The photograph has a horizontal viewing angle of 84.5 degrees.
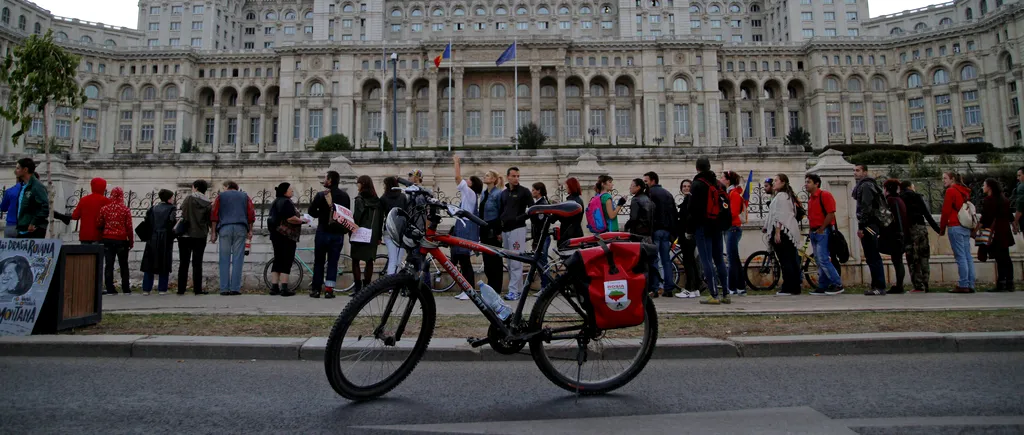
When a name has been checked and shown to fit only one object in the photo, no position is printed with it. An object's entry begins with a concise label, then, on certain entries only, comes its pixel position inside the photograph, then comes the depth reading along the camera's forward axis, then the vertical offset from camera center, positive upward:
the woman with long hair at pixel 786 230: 8.59 +0.35
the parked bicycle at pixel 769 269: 9.41 -0.26
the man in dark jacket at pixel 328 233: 8.66 +0.40
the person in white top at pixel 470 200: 7.85 +0.88
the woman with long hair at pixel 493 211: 7.31 +0.67
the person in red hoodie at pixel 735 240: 8.70 +0.21
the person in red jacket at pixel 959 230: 8.59 +0.33
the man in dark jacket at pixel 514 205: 7.61 +0.71
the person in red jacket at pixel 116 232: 8.89 +0.46
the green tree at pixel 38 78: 12.16 +4.09
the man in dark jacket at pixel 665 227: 8.50 +0.42
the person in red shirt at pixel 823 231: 8.53 +0.33
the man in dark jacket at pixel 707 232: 7.56 +0.31
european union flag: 39.00 +13.98
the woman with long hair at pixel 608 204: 8.41 +0.77
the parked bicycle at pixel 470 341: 3.36 -0.46
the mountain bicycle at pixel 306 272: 9.80 -0.25
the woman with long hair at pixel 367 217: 8.51 +0.63
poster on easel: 5.18 -0.16
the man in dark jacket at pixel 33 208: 7.76 +0.75
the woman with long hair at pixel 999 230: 8.62 +0.32
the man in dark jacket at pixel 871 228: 8.50 +0.37
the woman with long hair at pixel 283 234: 8.79 +0.40
